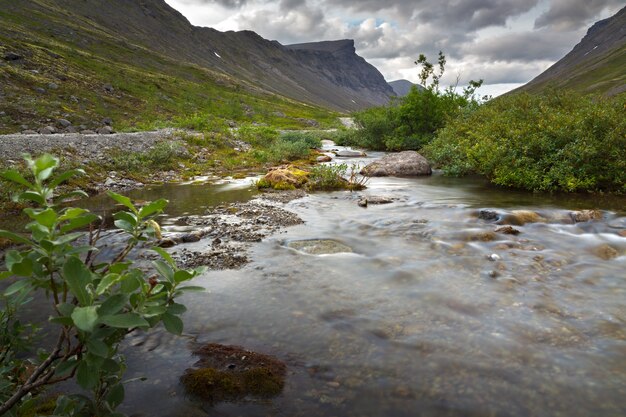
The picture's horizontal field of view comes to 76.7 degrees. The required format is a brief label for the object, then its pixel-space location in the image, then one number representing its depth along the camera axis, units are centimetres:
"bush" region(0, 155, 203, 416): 189
